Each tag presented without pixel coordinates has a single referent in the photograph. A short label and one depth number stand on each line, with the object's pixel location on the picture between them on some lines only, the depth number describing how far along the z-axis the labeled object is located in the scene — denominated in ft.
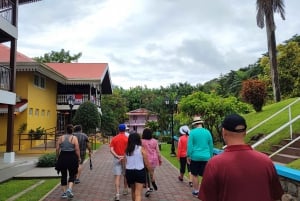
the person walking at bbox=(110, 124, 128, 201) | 17.04
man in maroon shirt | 5.56
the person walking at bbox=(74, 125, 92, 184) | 19.90
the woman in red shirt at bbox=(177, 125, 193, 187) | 20.66
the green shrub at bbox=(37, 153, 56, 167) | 29.16
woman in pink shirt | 17.73
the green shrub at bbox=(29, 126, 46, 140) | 43.20
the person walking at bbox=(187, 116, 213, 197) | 15.82
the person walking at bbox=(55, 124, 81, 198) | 16.45
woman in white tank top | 13.32
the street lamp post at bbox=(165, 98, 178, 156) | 39.93
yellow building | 42.46
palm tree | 44.55
